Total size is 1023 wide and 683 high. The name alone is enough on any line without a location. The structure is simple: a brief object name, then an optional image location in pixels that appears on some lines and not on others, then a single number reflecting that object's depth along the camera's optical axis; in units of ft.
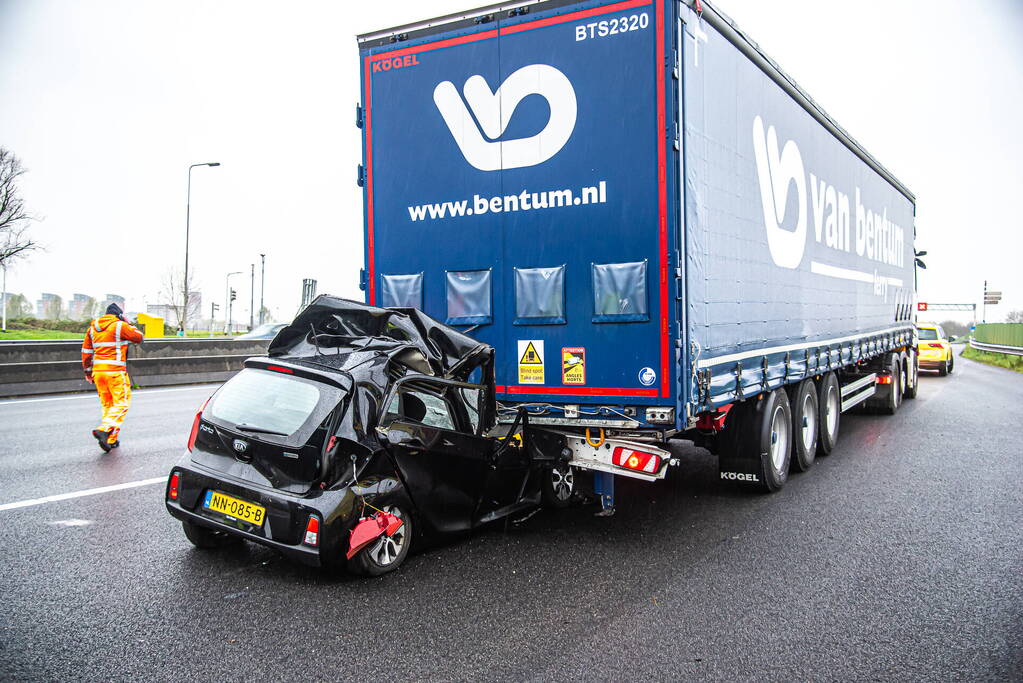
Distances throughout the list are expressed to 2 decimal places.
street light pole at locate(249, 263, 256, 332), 208.95
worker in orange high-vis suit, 29.45
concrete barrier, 48.39
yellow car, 80.23
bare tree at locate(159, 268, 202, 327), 186.91
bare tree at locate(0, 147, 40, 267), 133.39
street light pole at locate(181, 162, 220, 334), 114.52
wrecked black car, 14.61
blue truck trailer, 17.65
